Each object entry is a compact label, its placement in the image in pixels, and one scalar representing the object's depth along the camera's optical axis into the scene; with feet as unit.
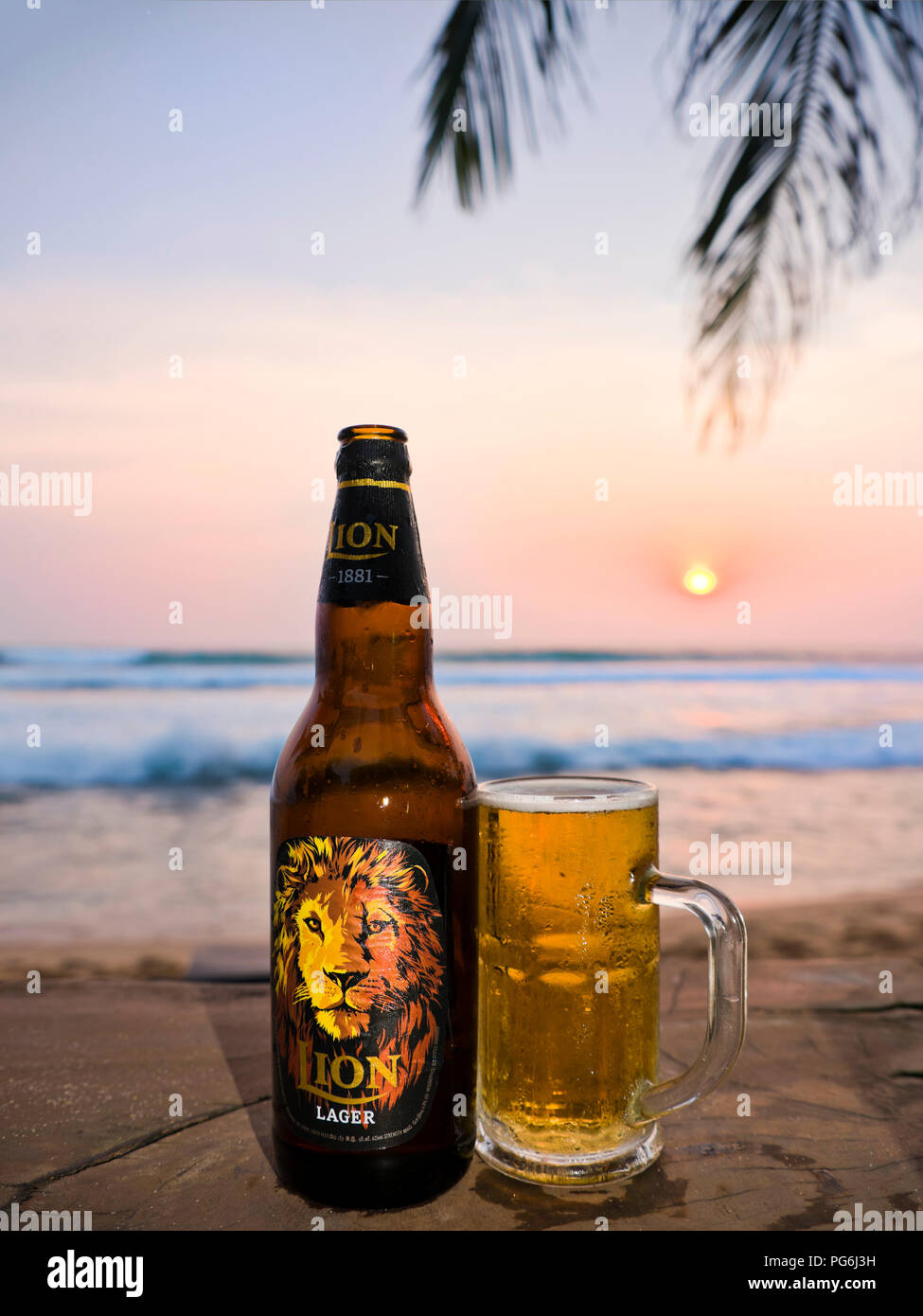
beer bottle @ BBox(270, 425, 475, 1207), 1.65
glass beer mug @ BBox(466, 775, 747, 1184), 1.66
